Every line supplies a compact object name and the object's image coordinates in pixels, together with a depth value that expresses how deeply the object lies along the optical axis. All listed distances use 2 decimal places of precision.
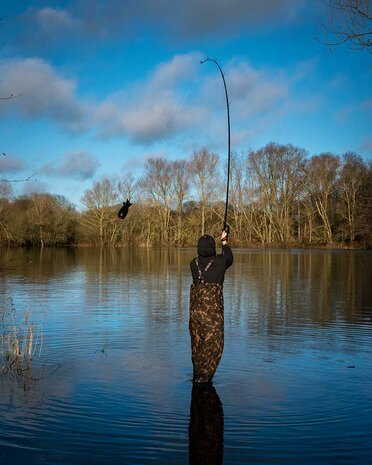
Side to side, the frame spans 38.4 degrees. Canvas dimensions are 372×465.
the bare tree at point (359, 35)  7.69
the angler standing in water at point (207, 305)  7.85
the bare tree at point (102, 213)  82.62
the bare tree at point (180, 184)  74.27
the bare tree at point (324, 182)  75.00
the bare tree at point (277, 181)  77.62
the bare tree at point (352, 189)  71.12
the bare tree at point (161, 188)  65.81
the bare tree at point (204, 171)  76.19
